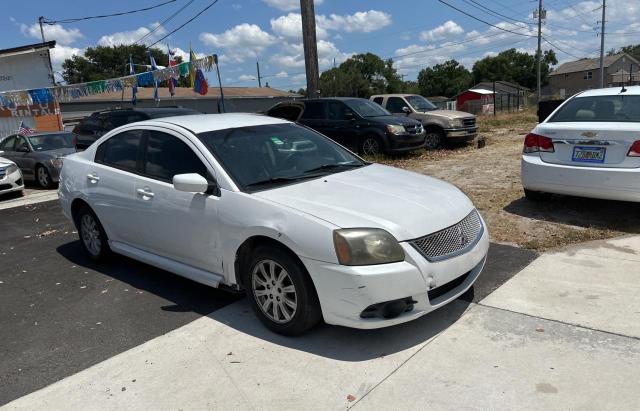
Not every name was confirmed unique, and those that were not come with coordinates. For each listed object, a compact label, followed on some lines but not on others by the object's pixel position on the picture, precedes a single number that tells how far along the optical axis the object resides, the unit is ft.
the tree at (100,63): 241.76
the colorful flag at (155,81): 68.63
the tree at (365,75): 265.54
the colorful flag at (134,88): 66.60
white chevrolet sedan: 18.19
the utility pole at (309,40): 43.98
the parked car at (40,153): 39.47
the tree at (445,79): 345.10
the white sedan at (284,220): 10.57
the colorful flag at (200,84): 62.23
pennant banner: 64.90
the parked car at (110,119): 37.58
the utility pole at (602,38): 139.90
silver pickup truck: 46.03
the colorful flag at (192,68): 61.82
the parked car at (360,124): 39.88
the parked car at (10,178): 35.83
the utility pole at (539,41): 134.62
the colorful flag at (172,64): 73.87
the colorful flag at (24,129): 68.39
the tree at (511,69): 342.44
